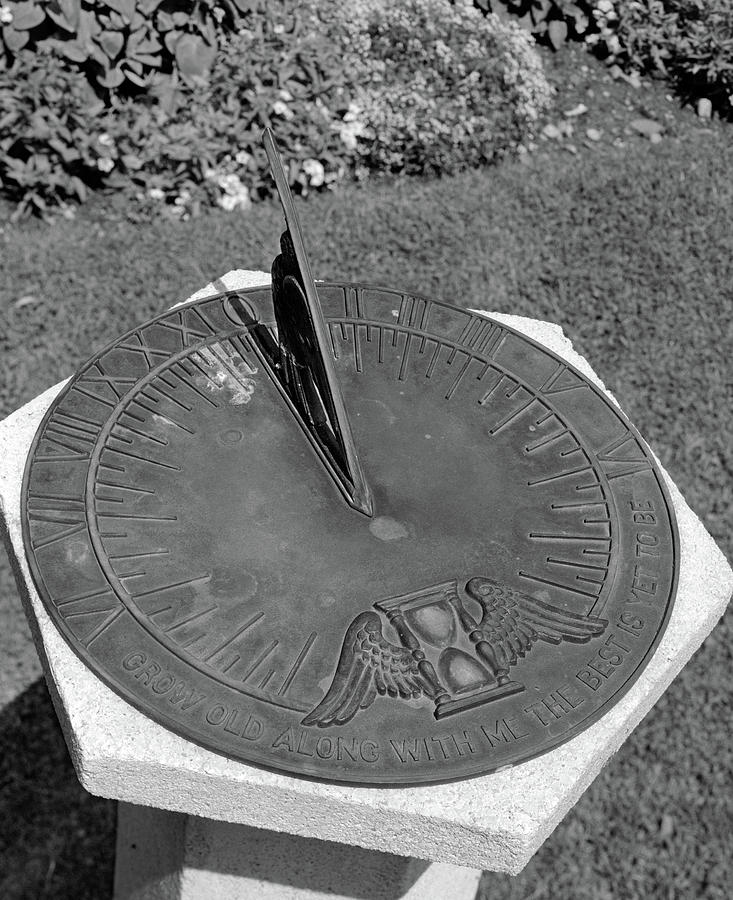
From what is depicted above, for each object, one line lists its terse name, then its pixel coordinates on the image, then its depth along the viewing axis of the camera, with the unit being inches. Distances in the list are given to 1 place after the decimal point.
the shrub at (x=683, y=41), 204.8
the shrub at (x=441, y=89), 176.1
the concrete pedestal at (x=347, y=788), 64.2
